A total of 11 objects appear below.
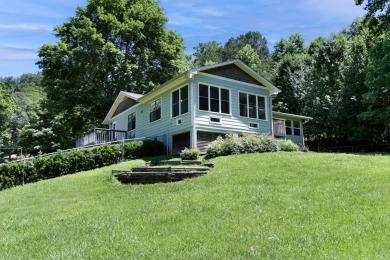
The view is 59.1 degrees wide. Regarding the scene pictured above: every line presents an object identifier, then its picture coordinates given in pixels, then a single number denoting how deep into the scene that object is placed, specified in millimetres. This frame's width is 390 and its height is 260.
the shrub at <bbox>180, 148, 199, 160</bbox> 15758
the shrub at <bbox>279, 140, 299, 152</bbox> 16688
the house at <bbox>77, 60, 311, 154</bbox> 18094
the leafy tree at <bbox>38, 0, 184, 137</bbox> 29516
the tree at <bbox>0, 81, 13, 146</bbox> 34906
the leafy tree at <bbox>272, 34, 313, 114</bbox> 34219
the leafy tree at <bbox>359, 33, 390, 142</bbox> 20828
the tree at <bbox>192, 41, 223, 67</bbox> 54922
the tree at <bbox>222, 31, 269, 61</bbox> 60431
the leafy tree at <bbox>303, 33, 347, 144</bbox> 27453
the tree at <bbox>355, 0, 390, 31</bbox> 23350
